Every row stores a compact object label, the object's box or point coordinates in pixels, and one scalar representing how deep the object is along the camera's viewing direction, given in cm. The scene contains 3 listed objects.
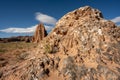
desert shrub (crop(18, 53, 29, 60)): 672
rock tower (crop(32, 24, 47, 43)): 3399
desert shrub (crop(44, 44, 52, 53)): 510
